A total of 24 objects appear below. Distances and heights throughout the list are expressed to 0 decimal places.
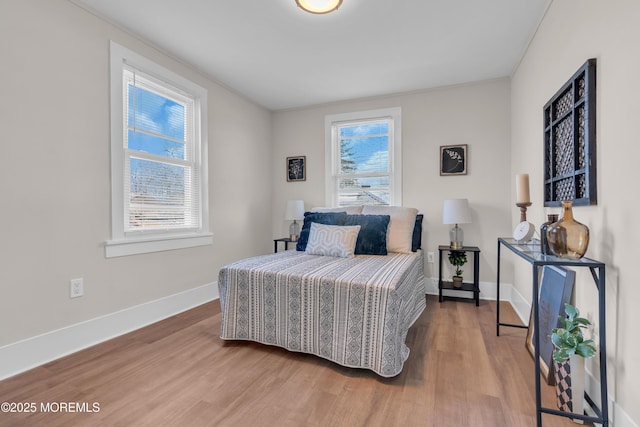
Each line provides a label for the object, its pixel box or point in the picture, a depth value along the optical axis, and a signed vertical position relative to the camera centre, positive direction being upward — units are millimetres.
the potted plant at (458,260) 3436 -563
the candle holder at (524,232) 2028 -136
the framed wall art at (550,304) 1806 -589
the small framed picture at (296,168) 4387 +640
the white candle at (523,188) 2211 +171
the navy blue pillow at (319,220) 3166 -85
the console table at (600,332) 1333 -557
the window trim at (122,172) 2447 +331
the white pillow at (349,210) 3547 +28
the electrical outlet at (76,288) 2195 -545
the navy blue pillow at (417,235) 3392 -266
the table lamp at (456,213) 3282 -13
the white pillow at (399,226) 3109 -148
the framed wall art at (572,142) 1543 +414
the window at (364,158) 3930 +726
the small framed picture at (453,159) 3607 +626
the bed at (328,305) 1831 -626
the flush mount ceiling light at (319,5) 2105 +1453
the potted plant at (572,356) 1412 -685
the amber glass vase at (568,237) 1481 -125
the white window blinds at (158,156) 2638 +542
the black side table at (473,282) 3284 -761
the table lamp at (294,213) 4113 -9
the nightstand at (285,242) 4095 -405
